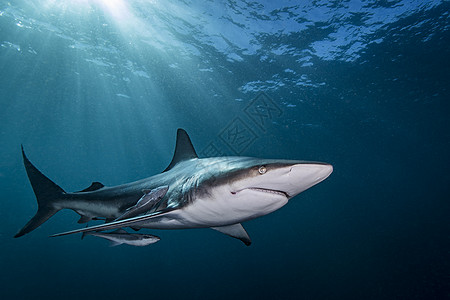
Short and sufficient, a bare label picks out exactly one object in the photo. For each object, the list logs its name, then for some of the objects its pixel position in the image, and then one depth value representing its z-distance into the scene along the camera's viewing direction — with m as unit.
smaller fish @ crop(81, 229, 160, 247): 3.78
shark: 2.09
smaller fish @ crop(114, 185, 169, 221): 2.90
